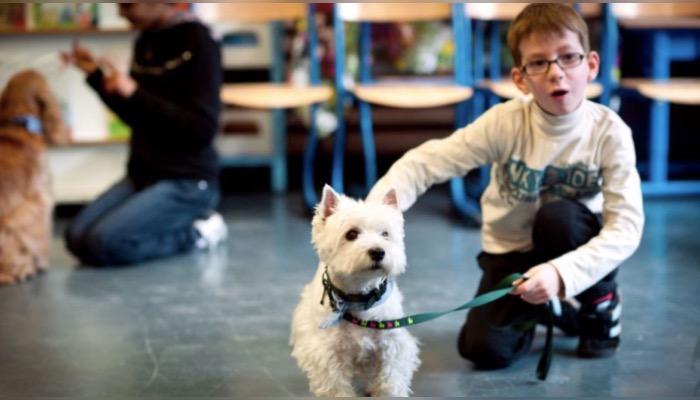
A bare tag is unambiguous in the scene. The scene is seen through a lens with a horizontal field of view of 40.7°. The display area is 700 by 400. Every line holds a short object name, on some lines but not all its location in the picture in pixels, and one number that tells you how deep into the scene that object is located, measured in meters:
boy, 2.20
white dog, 1.82
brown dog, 3.56
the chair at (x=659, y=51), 4.61
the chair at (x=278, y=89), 4.62
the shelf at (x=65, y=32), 4.59
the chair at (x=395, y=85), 4.47
